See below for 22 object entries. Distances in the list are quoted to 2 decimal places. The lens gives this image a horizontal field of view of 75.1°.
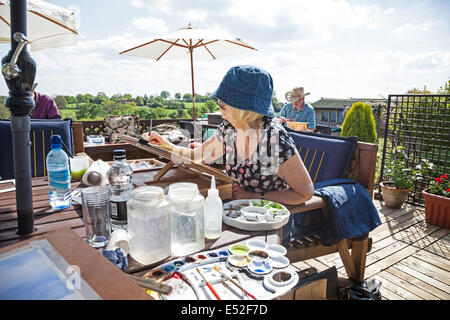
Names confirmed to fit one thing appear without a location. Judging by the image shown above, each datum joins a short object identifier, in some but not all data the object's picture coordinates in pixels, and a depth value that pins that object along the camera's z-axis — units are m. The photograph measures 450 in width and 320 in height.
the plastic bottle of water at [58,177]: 1.31
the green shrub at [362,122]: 6.14
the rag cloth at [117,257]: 0.80
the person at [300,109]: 5.29
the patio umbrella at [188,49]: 5.52
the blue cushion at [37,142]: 2.43
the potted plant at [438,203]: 3.70
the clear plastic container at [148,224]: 0.84
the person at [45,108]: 3.48
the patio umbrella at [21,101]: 0.78
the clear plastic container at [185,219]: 0.90
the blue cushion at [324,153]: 2.27
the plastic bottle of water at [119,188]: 1.07
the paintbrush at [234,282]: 0.69
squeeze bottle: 1.03
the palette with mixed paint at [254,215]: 1.11
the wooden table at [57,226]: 0.97
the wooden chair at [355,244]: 1.99
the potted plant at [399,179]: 4.34
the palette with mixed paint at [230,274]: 0.71
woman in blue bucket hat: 1.50
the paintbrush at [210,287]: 0.70
